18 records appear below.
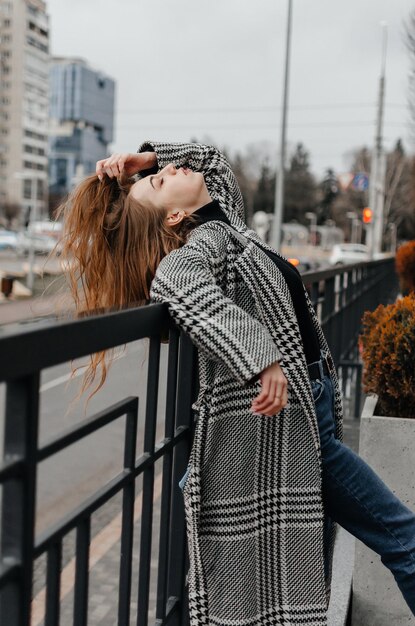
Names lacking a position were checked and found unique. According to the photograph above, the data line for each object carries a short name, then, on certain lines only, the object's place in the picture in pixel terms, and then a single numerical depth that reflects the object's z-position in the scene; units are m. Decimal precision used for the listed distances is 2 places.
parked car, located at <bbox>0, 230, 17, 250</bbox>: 68.44
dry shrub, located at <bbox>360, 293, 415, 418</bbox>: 3.24
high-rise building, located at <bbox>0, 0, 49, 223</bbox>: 135.00
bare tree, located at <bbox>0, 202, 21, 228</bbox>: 115.06
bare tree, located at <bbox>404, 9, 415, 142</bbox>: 12.49
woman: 1.96
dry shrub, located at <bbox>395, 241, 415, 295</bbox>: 14.18
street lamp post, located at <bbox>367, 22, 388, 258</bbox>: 27.20
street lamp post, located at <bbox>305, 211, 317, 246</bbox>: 103.60
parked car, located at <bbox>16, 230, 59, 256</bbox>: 61.58
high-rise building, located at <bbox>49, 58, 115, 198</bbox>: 165.88
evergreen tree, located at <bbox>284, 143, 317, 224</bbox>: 122.00
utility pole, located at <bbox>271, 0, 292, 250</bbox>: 24.17
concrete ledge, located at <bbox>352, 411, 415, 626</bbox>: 2.99
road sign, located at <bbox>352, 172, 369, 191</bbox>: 26.50
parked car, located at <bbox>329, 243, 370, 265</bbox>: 44.99
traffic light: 26.73
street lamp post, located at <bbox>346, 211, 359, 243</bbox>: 86.59
